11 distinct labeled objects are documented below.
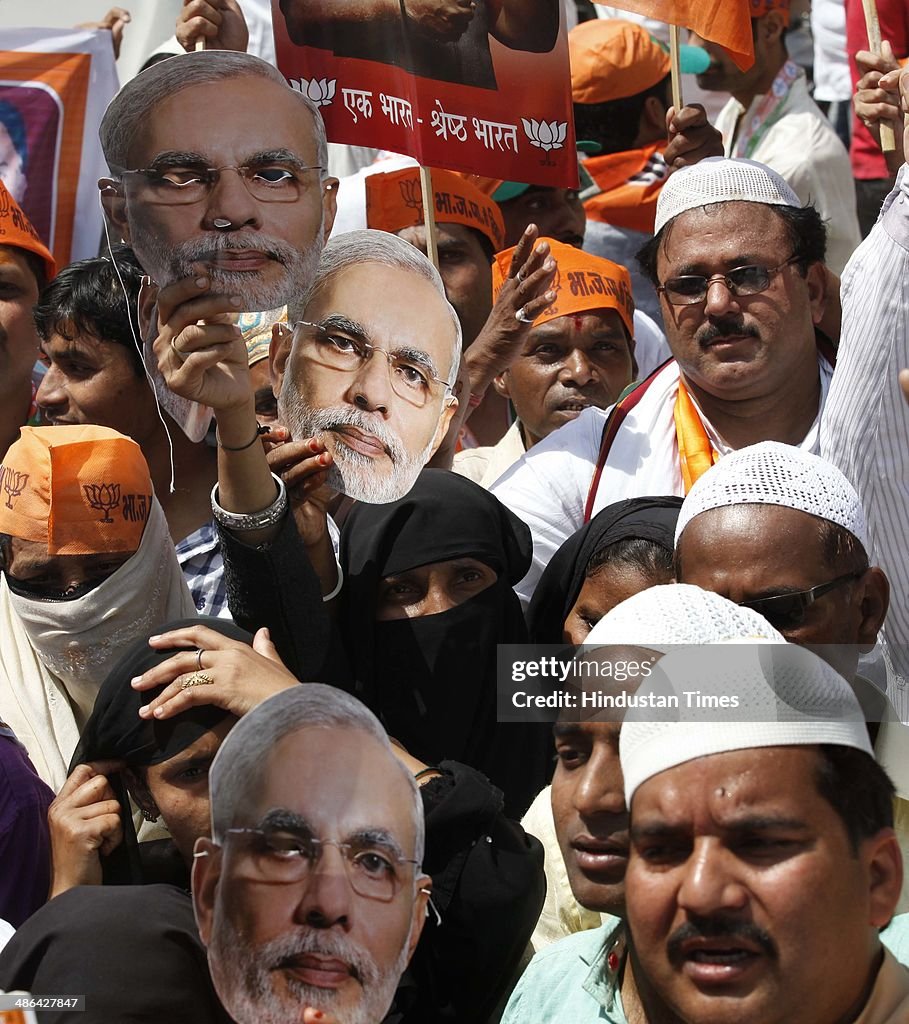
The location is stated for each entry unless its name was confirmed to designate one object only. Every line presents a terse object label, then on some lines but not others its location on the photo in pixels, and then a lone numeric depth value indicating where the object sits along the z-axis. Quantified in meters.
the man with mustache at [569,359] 4.28
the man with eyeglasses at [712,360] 3.37
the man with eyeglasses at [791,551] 2.59
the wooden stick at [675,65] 3.80
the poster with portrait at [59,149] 4.00
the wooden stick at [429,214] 3.18
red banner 3.06
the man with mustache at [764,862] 1.91
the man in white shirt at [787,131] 5.20
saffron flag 3.65
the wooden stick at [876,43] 3.35
